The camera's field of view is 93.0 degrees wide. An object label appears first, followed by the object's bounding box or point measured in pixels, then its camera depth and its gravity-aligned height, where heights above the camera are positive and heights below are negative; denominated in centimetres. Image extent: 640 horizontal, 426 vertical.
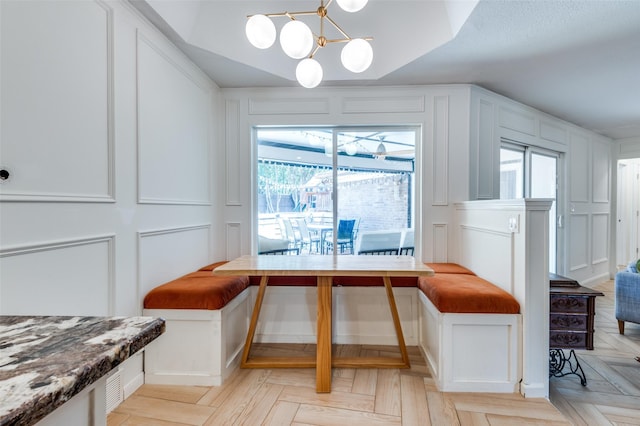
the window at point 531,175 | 348 +45
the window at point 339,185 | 311 +27
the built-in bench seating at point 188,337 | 197 -83
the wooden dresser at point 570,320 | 193 -70
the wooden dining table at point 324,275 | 189 -40
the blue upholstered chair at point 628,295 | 270 -77
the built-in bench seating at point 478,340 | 189 -82
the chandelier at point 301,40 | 148 +88
